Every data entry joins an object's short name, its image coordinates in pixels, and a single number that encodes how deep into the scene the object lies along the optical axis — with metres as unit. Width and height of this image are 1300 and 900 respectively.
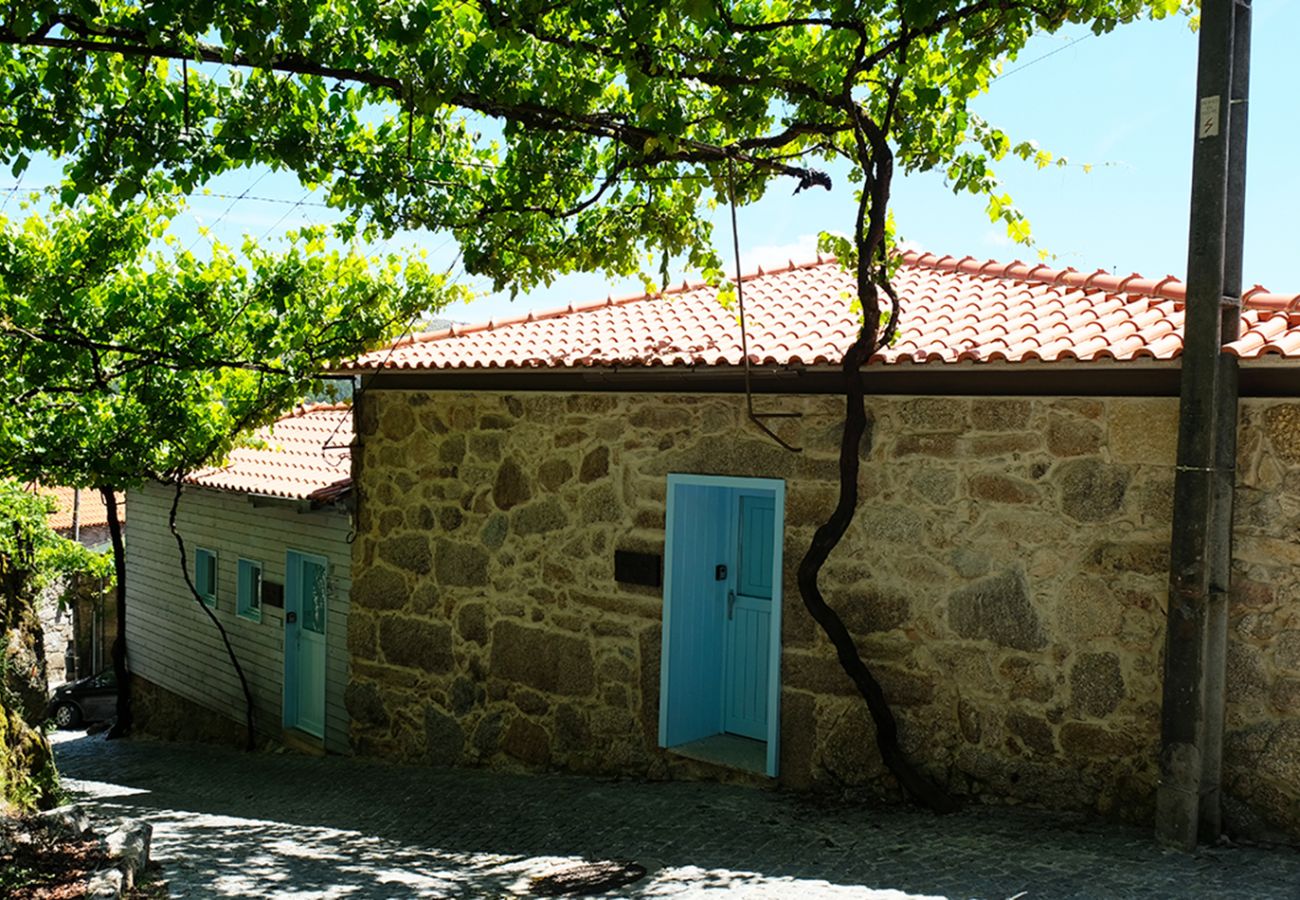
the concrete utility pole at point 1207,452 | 5.57
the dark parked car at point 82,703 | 18.69
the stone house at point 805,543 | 6.08
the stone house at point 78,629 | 24.80
